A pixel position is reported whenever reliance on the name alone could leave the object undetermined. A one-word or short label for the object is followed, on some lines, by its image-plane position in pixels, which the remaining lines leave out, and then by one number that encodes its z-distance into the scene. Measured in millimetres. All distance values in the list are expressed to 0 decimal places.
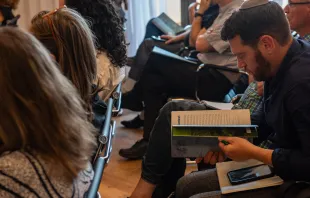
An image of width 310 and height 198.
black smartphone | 1458
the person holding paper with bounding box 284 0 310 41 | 2080
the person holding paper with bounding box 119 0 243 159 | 2560
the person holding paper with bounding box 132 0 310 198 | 1309
